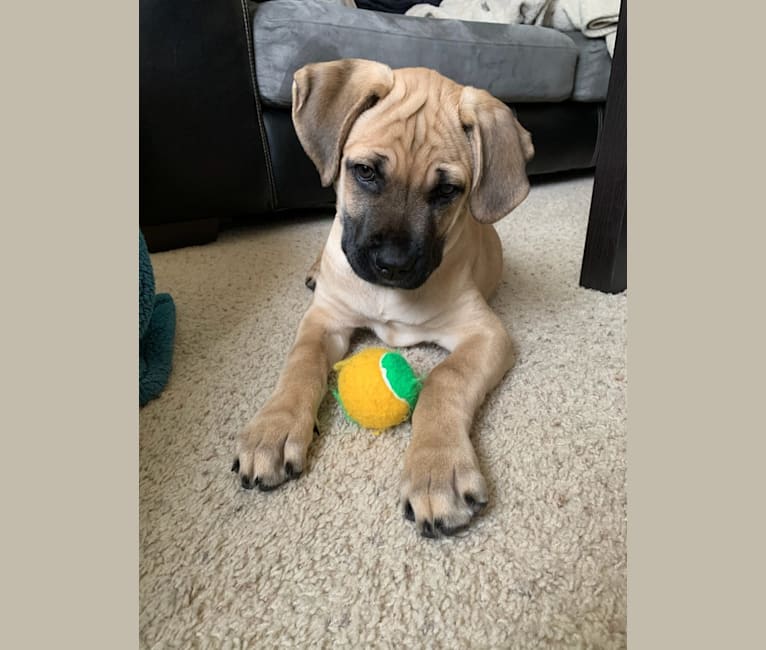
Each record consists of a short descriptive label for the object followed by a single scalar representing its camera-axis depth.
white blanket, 1.17
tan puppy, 0.41
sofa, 0.78
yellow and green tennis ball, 0.43
